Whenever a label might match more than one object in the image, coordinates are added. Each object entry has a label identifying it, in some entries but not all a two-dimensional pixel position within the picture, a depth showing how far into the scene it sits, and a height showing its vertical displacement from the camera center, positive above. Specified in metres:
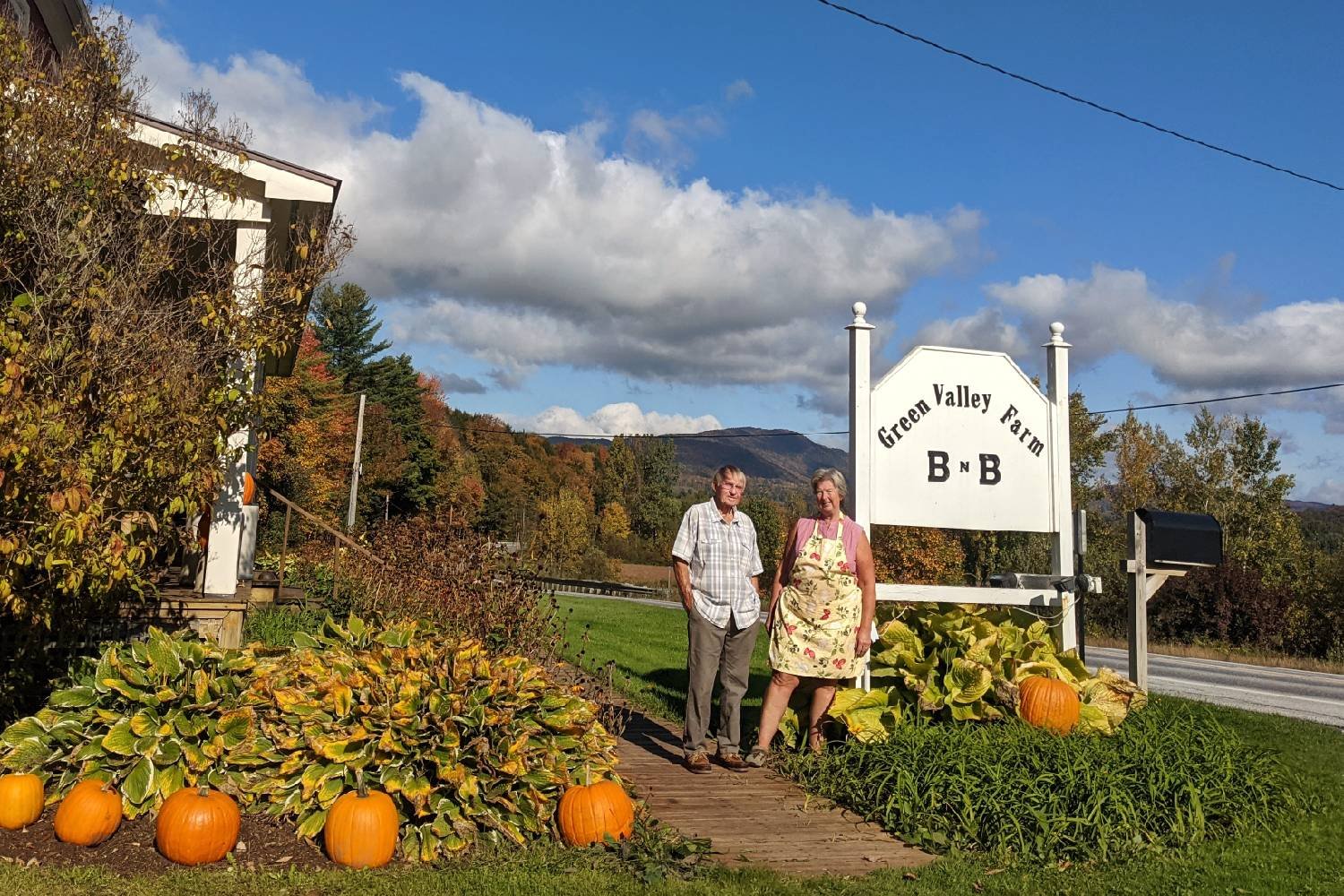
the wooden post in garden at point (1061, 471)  7.06 +0.76
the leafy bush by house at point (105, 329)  3.91 +1.03
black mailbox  6.76 +0.29
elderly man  5.84 -0.26
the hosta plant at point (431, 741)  4.24 -0.83
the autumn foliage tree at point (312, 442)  33.91 +4.03
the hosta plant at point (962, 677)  5.80 -0.62
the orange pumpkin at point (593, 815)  4.31 -1.11
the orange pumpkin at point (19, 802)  4.21 -1.13
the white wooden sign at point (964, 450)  6.69 +0.85
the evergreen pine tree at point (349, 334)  54.06 +11.89
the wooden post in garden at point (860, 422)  6.57 +0.97
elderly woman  5.79 -0.26
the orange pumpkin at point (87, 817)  4.11 -1.15
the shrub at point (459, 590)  6.89 -0.28
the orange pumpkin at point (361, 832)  4.00 -1.14
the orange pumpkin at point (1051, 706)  5.63 -0.73
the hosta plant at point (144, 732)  4.38 -0.87
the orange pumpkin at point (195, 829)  3.96 -1.14
